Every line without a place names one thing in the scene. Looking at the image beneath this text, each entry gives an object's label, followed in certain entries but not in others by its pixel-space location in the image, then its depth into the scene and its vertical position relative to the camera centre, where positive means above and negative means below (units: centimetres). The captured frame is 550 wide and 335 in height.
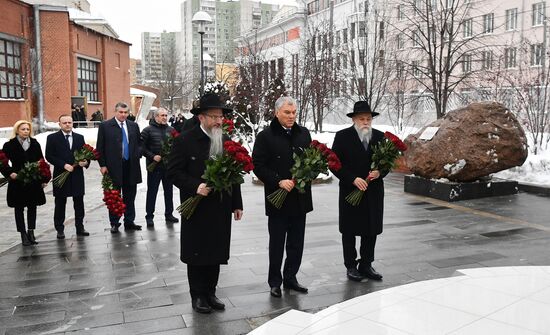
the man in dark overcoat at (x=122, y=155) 830 -53
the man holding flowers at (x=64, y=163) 814 -62
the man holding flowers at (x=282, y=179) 532 -59
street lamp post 1892 +364
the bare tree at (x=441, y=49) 1563 +217
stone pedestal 1091 -143
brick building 2861 +379
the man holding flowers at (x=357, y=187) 575 -71
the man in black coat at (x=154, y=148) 919 -45
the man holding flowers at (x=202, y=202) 480 -73
